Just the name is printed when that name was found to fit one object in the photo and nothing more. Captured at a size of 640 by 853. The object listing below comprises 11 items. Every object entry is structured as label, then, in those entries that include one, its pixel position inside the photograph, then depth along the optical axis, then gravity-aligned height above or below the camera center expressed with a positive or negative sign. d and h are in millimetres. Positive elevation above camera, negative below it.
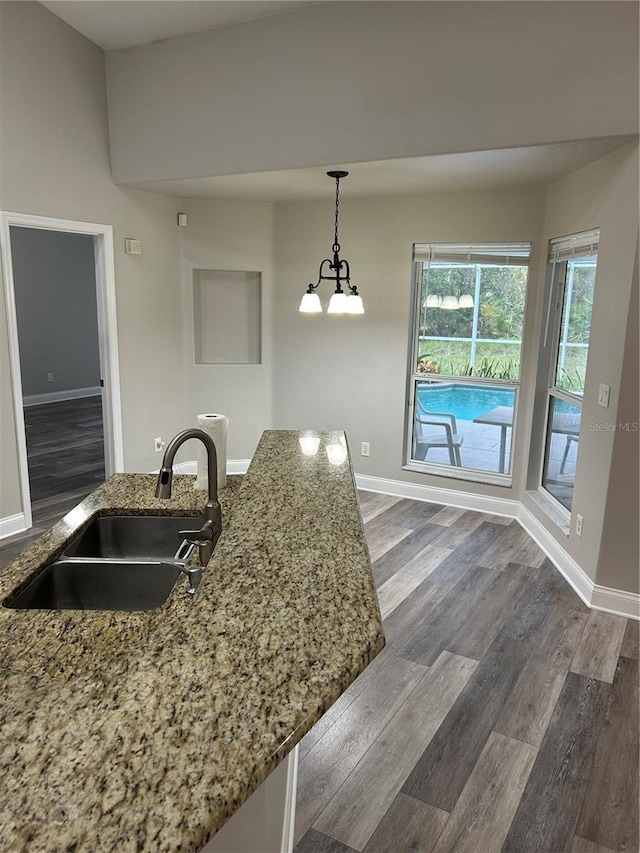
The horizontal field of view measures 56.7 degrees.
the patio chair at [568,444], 3885 -781
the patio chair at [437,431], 4965 -907
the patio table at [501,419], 4684 -757
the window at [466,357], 4477 -270
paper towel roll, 2199 -462
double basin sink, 1680 -762
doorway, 4621 -646
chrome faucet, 1711 -596
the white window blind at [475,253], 4328 +518
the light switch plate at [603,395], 3127 -365
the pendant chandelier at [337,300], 3937 +133
